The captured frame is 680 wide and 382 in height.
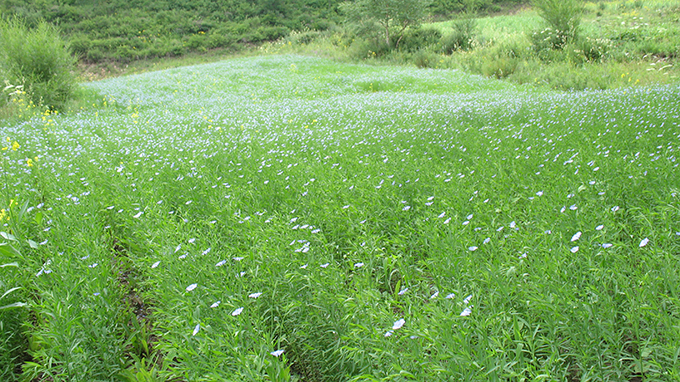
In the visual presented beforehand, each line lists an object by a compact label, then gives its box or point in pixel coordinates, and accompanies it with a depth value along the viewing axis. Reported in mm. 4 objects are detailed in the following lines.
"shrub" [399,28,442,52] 22438
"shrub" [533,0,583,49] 15836
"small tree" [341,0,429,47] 21875
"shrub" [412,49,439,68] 19984
